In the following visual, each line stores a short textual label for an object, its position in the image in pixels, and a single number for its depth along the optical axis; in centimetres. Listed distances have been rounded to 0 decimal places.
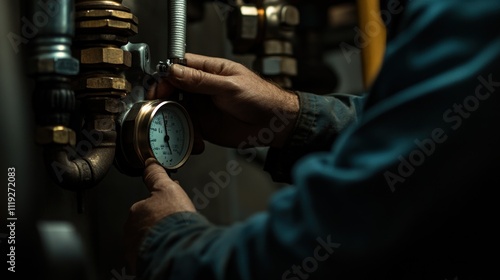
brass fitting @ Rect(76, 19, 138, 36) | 102
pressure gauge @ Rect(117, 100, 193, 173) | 105
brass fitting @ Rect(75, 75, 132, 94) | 102
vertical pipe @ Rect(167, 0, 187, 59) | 107
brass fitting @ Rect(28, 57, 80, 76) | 96
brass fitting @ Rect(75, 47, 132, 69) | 102
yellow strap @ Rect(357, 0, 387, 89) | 127
